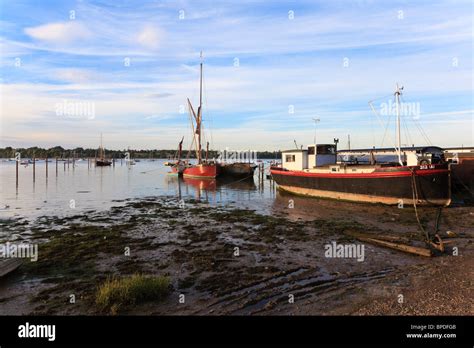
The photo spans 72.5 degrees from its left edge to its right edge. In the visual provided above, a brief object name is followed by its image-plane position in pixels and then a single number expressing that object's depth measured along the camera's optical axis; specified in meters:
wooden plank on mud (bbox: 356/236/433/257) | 13.23
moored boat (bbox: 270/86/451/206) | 24.89
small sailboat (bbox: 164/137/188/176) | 72.69
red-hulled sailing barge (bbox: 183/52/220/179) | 57.72
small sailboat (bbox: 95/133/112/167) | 116.24
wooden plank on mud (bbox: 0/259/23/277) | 11.42
